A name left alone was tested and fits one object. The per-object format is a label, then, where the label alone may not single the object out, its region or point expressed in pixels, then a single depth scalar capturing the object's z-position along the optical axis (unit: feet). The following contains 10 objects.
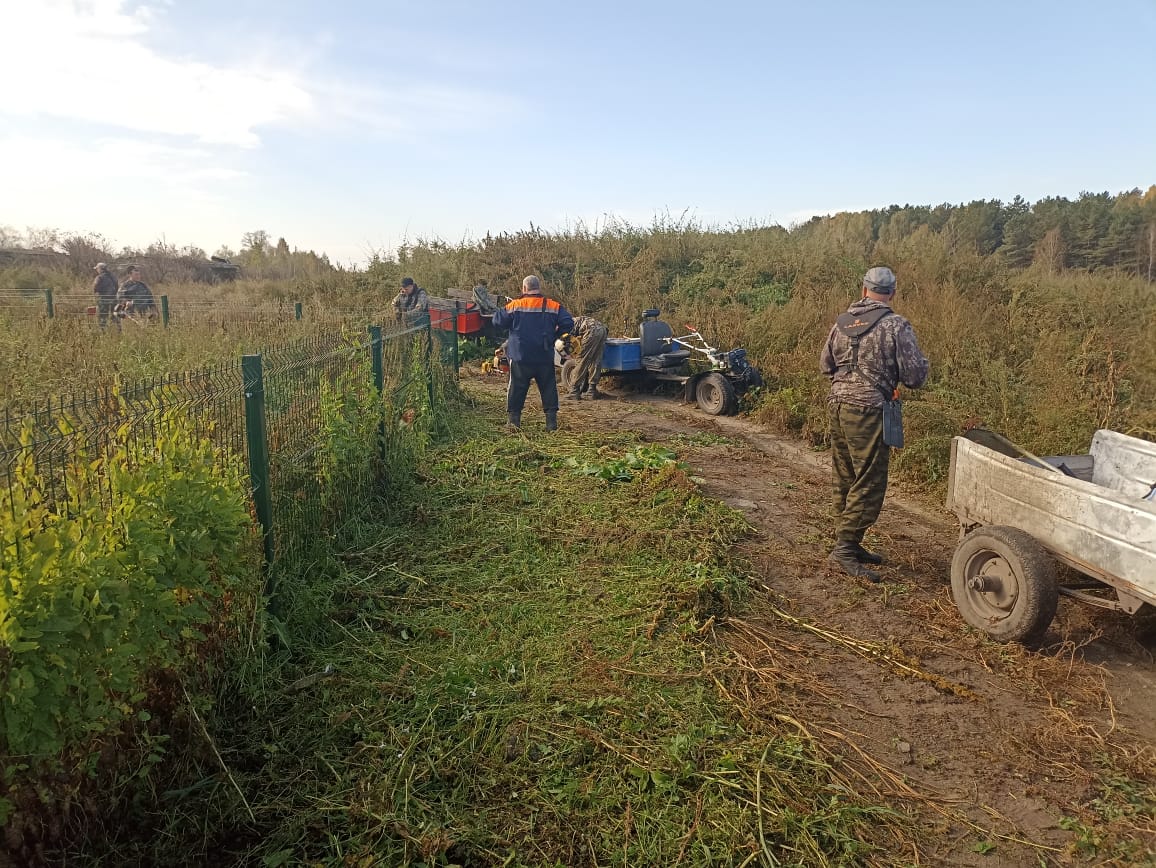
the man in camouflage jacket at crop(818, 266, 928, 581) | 16.56
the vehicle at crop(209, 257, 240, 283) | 95.03
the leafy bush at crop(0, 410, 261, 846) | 6.65
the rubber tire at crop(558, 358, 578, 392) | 39.65
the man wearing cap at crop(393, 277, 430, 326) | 43.75
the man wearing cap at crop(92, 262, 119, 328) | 49.27
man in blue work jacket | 27.89
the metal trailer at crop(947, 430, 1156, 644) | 11.75
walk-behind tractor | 36.17
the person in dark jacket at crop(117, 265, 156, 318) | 47.47
